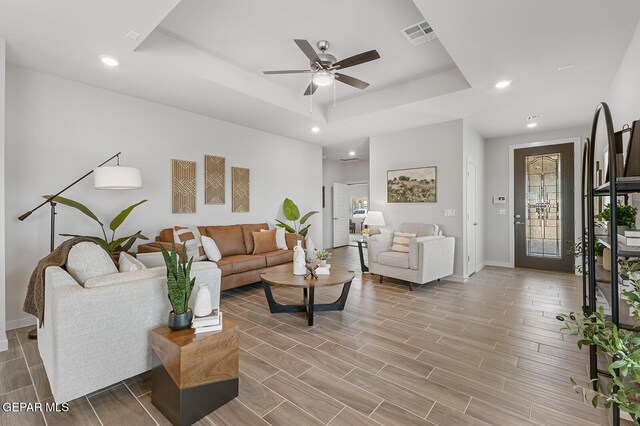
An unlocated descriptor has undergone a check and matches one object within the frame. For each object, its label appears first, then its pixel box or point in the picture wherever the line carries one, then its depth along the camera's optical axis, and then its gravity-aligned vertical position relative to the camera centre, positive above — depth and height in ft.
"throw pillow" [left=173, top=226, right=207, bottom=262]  12.38 -1.20
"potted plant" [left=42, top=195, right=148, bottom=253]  10.15 -0.76
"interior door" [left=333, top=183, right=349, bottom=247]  29.99 -0.30
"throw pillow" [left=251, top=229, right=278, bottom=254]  15.66 -1.61
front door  18.19 +0.18
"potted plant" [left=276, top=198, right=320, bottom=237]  19.65 -0.16
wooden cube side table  5.49 -3.12
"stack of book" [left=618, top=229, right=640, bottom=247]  5.09 -0.50
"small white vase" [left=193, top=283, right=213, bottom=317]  6.27 -1.94
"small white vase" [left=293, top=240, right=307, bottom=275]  11.14 -1.98
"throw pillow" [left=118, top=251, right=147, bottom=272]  7.44 -1.33
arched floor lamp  10.09 +1.19
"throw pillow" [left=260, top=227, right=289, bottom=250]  16.80 -1.57
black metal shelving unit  4.71 -0.60
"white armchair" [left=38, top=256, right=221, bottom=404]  5.61 -2.32
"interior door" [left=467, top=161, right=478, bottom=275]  17.11 -0.52
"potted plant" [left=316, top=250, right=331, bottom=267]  11.92 -1.84
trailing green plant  2.86 -1.49
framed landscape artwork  17.11 +1.54
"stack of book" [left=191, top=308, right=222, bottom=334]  6.05 -2.30
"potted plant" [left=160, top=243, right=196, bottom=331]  6.05 -1.64
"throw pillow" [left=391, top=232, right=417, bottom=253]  15.75 -1.66
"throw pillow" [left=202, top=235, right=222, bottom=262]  13.17 -1.66
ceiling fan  8.98 +4.74
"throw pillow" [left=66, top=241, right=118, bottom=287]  6.72 -1.16
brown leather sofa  13.12 -2.11
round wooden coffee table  10.11 -2.43
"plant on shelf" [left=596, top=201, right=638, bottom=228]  6.83 -0.15
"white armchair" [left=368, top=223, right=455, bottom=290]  14.06 -2.29
